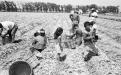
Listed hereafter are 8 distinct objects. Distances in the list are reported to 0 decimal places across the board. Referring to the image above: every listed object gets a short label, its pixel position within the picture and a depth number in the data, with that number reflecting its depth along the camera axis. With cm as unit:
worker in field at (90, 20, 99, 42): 794
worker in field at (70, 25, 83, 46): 810
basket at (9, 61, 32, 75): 411
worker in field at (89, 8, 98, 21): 1117
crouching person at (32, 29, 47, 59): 650
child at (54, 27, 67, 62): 607
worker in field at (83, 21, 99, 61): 620
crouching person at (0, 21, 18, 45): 813
